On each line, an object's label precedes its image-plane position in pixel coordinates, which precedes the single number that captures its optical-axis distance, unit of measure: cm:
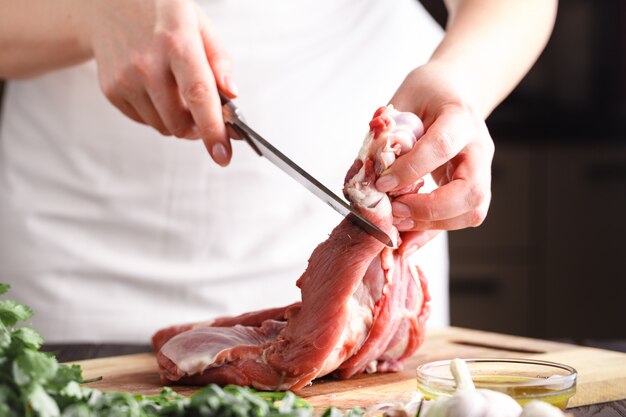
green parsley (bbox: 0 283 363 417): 73
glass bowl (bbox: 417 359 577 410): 83
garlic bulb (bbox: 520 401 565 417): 77
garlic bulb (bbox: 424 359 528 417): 78
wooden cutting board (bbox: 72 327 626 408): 91
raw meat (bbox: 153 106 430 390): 91
